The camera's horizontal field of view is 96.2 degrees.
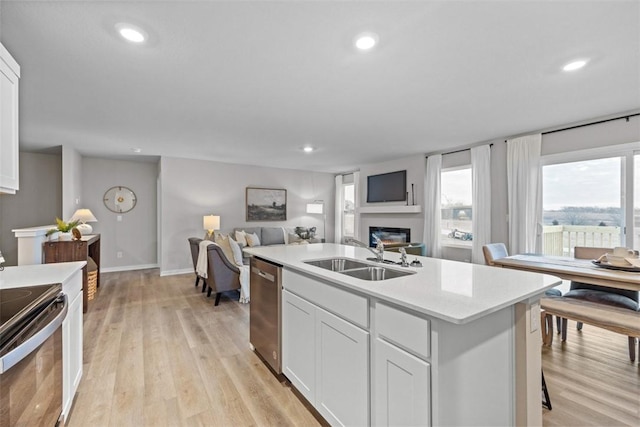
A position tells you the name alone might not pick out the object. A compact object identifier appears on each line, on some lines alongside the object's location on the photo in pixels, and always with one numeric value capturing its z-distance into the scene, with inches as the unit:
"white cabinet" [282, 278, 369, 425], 53.7
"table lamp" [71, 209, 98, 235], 185.7
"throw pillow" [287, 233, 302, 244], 248.7
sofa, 251.1
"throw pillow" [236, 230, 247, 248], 226.1
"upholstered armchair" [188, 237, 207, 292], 176.7
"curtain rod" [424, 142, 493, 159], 192.6
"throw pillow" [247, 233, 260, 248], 231.6
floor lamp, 293.0
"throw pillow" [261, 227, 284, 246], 253.6
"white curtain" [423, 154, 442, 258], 207.2
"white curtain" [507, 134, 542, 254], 155.9
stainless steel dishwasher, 83.1
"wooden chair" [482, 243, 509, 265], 120.9
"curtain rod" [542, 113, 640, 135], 127.2
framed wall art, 264.7
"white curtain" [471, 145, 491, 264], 178.2
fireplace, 235.6
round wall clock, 235.3
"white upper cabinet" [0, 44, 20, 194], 55.2
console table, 144.3
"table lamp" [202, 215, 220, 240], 222.5
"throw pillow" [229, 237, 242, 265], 162.1
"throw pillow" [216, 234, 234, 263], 162.9
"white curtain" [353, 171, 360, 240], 280.2
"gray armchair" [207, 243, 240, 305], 150.9
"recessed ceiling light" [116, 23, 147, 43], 68.8
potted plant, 148.3
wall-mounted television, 235.0
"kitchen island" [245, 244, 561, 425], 41.7
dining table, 82.9
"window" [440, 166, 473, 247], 196.5
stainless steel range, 37.5
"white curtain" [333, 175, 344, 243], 316.8
